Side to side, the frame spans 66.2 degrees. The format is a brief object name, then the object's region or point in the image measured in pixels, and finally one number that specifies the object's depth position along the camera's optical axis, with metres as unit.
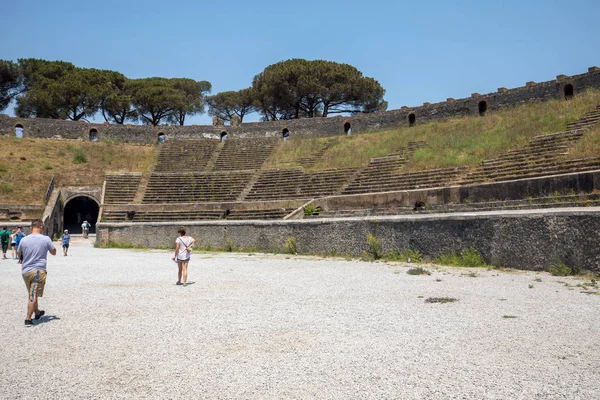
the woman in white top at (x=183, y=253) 9.04
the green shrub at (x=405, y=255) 10.86
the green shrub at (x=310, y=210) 20.34
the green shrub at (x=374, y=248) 11.88
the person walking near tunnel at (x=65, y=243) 17.82
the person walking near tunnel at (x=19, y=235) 16.92
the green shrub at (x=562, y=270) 7.83
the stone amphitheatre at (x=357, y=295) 3.65
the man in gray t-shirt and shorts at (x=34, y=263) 5.96
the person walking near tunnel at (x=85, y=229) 29.58
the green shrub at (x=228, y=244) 17.15
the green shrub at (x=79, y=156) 34.59
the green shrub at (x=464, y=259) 9.57
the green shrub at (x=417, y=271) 9.00
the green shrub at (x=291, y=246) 14.64
